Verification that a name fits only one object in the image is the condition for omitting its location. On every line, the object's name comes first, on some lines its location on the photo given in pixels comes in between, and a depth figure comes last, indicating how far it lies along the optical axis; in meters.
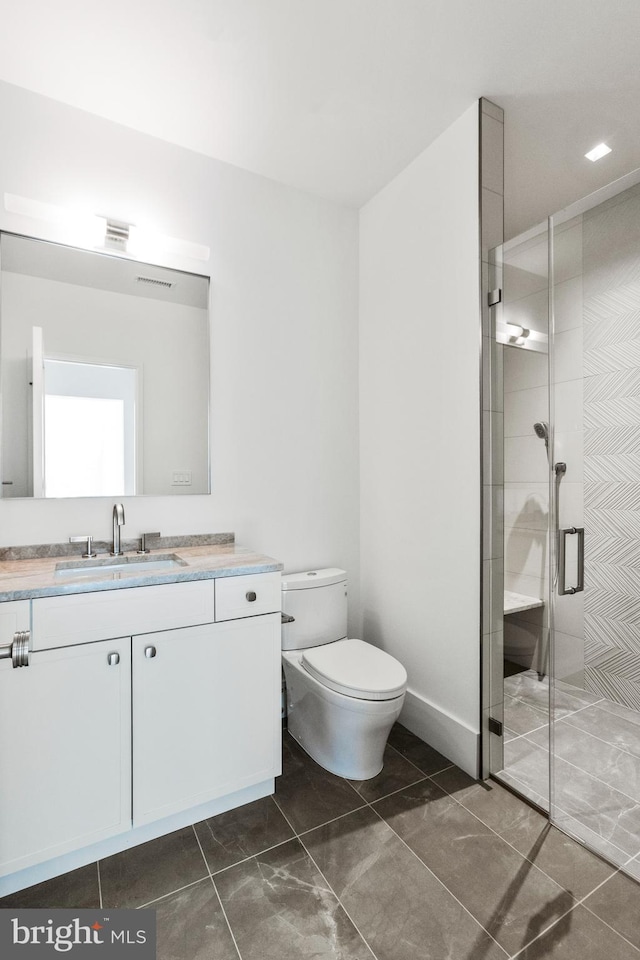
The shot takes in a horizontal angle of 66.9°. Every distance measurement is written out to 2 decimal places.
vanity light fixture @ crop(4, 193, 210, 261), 1.81
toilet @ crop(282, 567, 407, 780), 1.77
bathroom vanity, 1.37
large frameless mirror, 1.83
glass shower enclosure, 1.55
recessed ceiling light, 2.13
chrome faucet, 1.90
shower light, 1.84
